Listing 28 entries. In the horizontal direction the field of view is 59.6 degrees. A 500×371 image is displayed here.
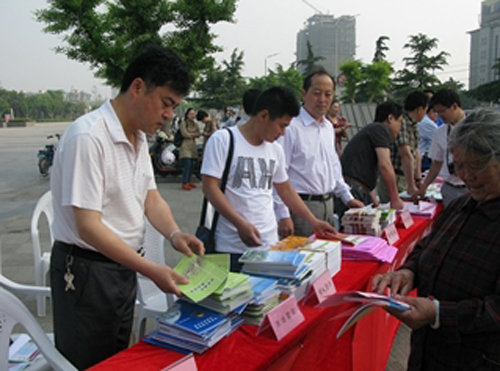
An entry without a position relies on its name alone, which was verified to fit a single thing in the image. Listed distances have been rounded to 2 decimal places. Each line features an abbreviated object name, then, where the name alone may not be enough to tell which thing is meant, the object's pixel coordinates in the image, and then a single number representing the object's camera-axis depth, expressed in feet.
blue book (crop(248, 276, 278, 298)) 4.94
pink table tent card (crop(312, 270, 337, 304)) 5.57
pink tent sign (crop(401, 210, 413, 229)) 9.96
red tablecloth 4.16
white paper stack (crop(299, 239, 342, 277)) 6.31
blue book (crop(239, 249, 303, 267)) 5.47
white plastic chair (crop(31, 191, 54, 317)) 10.76
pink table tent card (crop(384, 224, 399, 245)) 8.51
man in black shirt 11.18
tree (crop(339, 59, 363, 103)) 116.57
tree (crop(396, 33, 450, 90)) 124.67
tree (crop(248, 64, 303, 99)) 135.66
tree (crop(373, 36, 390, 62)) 149.07
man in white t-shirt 7.38
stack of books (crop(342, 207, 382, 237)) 8.41
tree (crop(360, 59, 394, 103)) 115.24
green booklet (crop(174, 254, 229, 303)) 4.24
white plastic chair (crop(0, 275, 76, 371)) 4.90
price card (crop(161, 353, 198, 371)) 3.65
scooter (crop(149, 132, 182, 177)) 31.68
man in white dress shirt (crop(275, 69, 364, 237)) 9.60
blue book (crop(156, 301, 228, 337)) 4.23
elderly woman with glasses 4.13
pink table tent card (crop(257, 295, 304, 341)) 4.56
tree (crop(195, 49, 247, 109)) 135.95
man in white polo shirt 4.46
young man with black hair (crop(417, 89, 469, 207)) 11.82
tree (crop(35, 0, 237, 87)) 40.04
